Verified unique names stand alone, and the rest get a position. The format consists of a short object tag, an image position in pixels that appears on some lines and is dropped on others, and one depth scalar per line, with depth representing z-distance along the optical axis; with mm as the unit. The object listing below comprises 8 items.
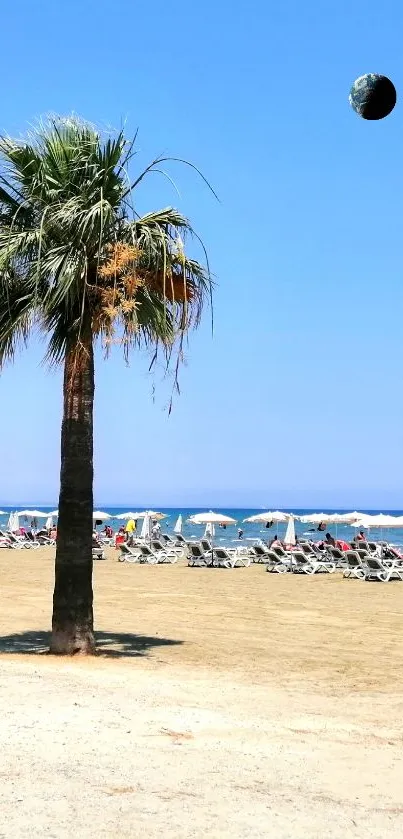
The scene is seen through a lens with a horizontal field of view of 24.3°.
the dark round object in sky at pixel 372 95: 5289
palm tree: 10055
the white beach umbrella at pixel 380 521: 31719
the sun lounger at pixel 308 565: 27562
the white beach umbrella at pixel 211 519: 34469
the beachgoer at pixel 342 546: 32750
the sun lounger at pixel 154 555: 30875
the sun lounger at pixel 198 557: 29702
